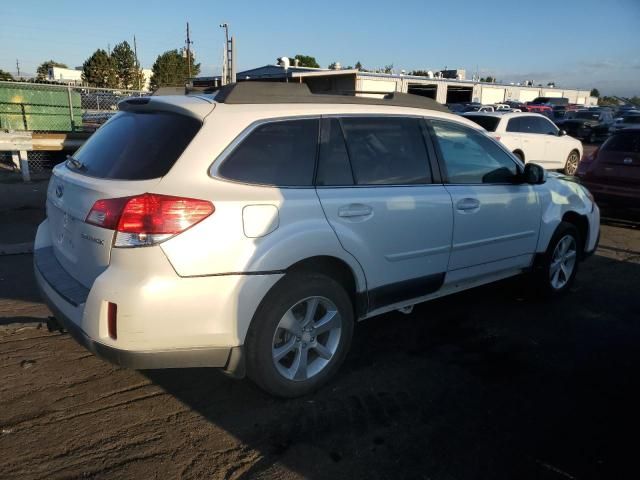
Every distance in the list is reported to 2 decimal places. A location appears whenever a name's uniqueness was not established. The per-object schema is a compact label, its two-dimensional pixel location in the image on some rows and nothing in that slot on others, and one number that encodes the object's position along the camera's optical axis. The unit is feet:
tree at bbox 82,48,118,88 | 170.30
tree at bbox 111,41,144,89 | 181.68
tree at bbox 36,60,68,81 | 239.83
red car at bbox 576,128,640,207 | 27.71
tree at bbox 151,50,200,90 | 178.40
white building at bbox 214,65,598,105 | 115.14
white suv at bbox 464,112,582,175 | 40.68
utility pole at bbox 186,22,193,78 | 185.98
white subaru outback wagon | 8.96
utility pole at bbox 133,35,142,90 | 179.94
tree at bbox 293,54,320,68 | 285.23
